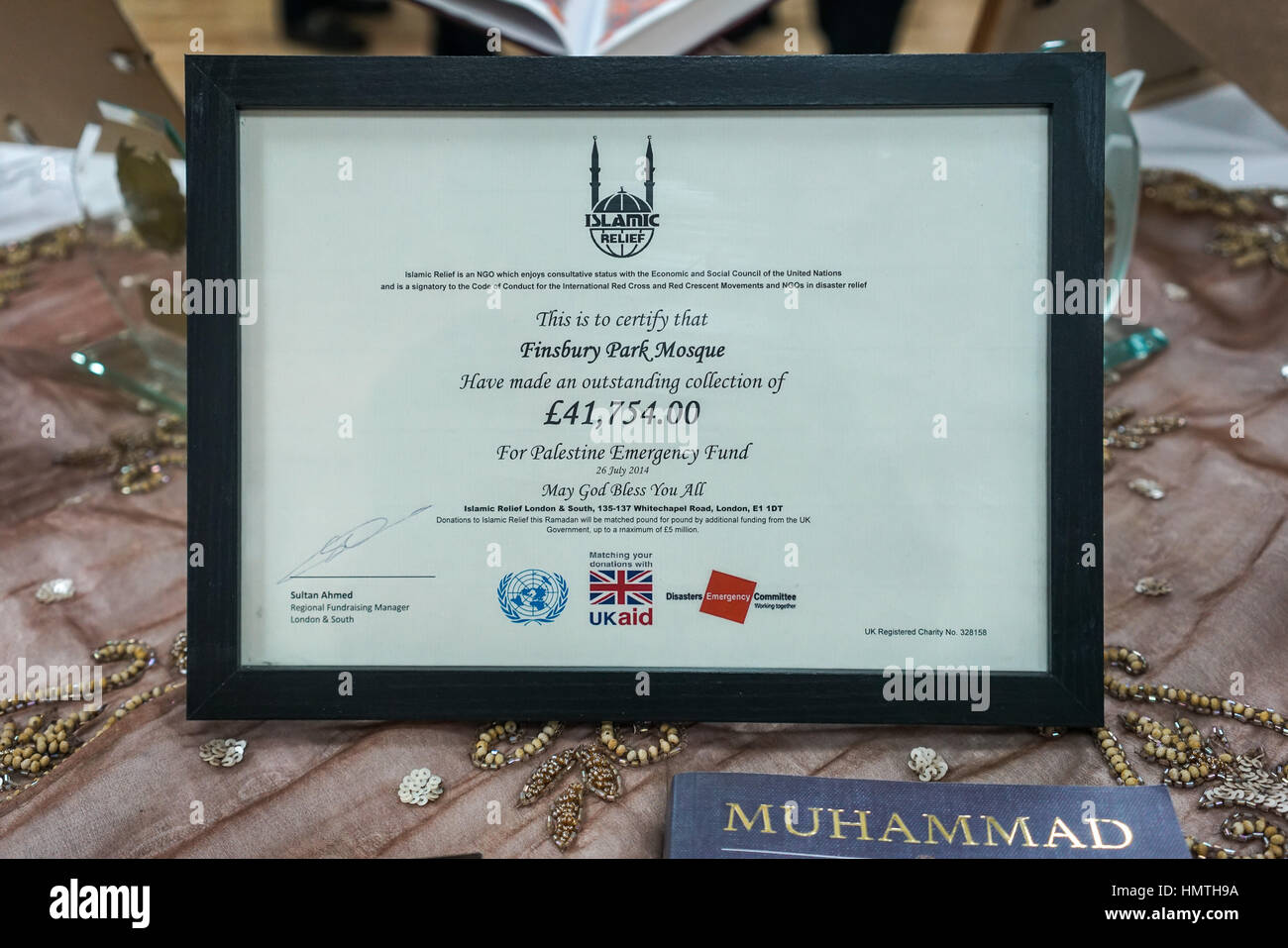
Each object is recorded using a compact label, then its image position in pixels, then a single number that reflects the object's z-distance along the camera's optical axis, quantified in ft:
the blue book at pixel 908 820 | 1.35
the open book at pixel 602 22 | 2.36
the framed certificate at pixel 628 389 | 1.61
